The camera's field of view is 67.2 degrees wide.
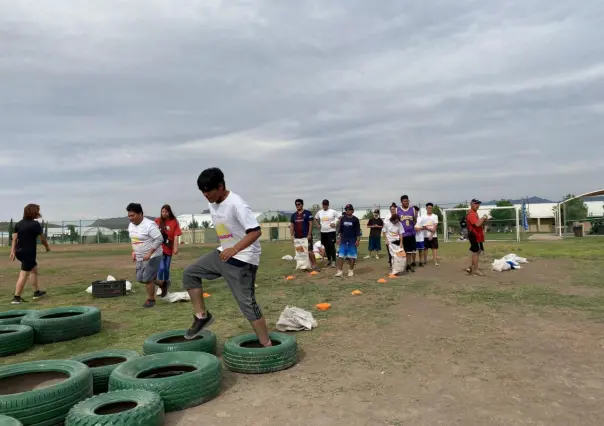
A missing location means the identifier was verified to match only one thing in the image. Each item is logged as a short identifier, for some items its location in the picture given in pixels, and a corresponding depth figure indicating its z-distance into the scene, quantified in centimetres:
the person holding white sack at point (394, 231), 1142
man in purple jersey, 1163
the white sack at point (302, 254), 1259
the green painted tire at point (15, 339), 518
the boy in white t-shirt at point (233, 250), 448
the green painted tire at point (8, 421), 277
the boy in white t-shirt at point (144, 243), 766
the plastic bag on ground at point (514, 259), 1227
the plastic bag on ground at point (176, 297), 841
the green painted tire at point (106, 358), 432
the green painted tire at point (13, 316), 609
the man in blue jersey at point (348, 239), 1146
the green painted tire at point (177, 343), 448
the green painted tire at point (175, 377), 345
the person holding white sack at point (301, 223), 1226
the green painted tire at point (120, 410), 283
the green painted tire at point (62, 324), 566
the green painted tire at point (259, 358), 433
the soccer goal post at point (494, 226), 3134
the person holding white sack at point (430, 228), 1266
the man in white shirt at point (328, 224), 1279
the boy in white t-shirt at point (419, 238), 1256
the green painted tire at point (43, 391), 308
